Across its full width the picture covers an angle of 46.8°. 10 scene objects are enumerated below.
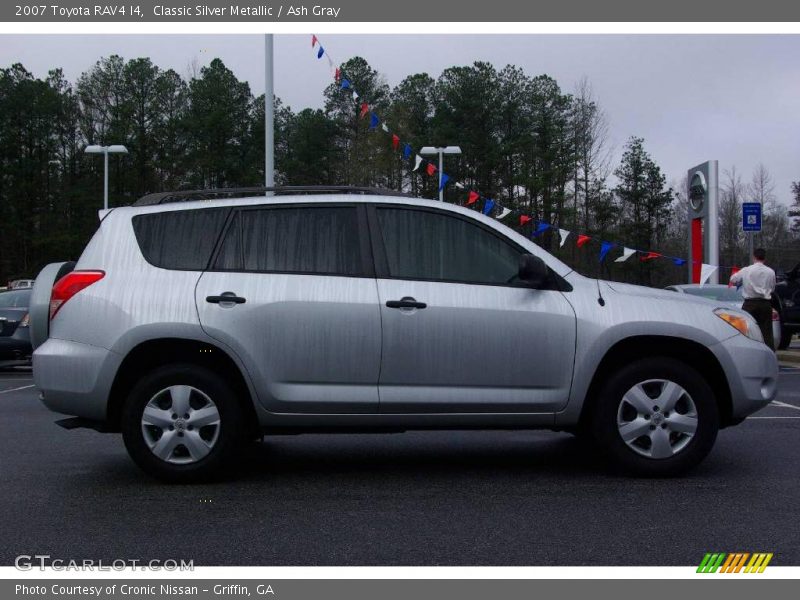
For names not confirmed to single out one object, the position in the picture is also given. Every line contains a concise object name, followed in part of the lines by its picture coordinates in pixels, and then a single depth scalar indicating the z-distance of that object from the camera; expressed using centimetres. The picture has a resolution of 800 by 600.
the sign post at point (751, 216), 1870
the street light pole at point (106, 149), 3193
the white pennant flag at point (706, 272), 2068
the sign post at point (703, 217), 2531
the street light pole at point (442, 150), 2772
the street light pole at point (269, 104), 1838
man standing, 1377
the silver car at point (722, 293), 1573
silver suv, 562
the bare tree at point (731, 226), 5750
